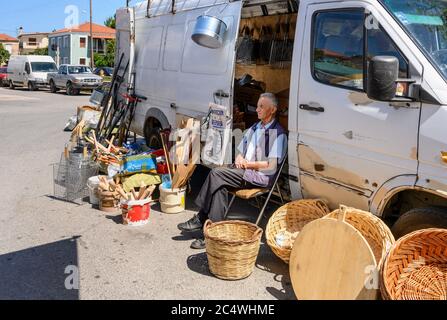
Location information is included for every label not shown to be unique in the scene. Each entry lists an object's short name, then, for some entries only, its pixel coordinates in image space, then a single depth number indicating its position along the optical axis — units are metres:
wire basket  5.92
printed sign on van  5.04
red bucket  5.04
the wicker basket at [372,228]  3.27
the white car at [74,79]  24.71
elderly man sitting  4.47
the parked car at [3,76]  32.12
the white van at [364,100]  3.13
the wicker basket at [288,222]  4.00
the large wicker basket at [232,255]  3.71
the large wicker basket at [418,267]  2.97
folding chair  4.41
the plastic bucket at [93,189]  5.70
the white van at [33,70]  28.02
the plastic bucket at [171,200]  5.45
